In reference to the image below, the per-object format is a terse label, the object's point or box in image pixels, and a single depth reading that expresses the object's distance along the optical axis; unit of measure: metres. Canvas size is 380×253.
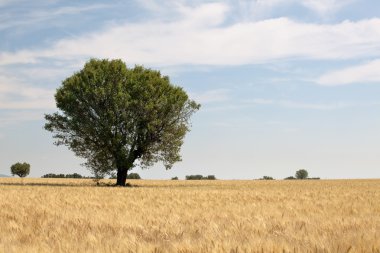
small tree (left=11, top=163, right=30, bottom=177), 79.00
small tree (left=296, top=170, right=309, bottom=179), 120.03
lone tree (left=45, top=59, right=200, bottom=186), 44.53
